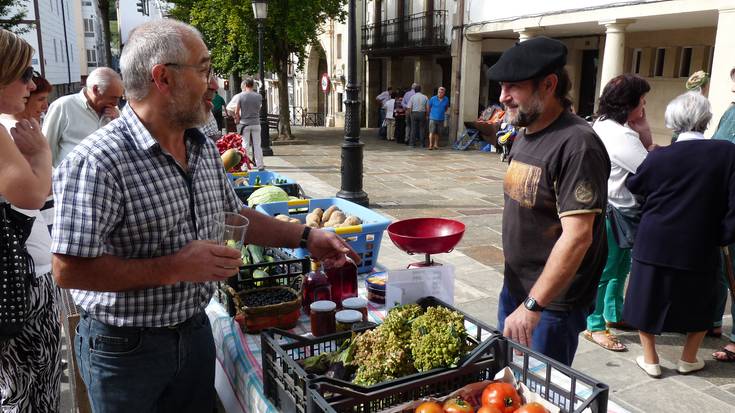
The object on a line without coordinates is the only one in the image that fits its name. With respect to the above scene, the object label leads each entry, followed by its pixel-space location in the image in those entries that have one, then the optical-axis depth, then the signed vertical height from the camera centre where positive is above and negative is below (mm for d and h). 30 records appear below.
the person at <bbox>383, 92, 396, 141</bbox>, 19641 -763
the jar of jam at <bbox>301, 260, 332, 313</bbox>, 2570 -890
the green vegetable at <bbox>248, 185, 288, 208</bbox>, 4043 -745
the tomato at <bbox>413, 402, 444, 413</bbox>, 1538 -859
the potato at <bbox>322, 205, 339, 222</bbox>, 3667 -781
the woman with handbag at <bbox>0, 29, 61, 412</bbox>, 2084 -706
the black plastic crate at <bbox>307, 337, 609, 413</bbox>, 1529 -853
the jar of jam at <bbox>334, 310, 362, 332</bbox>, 2217 -885
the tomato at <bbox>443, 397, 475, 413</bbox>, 1550 -866
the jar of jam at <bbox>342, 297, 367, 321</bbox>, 2416 -905
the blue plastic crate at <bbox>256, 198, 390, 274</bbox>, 3123 -787
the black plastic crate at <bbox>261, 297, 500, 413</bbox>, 1640 -872
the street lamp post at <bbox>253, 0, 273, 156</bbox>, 14453 +415
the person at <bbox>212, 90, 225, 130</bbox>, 16047 -374
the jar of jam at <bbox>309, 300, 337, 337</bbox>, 2285 -912
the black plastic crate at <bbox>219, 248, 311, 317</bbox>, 2604 -869
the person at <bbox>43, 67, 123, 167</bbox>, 4320 -163
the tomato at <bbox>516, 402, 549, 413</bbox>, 1510 -842
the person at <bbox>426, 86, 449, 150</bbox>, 16562 -541
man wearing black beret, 2154 -423
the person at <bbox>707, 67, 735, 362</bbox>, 4047 -1423
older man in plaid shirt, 1652 -434
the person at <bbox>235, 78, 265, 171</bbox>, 12234 -527
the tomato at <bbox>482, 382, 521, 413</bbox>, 1587 -862
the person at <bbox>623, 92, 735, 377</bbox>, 3459 -846
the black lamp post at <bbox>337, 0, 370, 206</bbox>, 8750 -869
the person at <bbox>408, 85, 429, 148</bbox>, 17094 -661
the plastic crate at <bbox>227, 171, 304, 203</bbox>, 4625 -789
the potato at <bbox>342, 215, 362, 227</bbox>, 3400 -768
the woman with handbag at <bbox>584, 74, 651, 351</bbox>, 3775 -605
